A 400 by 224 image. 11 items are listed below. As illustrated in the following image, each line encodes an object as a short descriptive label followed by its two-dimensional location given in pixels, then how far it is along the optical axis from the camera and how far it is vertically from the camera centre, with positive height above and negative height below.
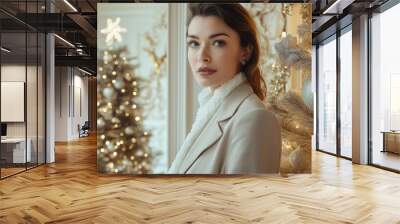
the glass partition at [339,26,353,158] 8.98 +0.44
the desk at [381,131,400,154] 7.16 -0.57
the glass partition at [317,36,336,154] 10.18 +0.43
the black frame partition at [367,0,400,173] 8.11 +0.44
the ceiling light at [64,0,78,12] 6.58 +1.87
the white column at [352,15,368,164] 8.19 +0.50
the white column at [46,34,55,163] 8.35 +0.33
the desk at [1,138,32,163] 6.62 -0.67
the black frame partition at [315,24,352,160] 9.57 +0.71
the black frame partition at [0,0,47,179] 6.58 +0.75
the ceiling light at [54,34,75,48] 10.09 +1.96
